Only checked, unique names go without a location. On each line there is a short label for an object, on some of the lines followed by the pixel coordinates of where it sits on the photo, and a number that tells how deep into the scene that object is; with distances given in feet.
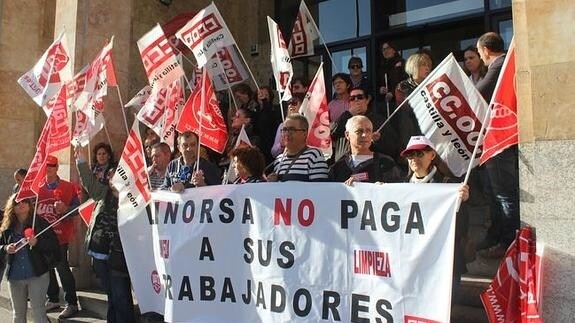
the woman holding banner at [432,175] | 11.73
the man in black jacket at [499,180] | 14.87
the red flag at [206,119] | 17.58
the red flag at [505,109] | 11.80
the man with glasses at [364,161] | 13.66
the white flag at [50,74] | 22.09
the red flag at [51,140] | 19.17
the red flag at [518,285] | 10.49
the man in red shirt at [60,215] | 21.68
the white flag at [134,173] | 16.58
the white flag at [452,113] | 12.91
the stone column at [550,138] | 10.84
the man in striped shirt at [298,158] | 14.28
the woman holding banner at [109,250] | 17.51
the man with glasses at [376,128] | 16.89
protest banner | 11.71
